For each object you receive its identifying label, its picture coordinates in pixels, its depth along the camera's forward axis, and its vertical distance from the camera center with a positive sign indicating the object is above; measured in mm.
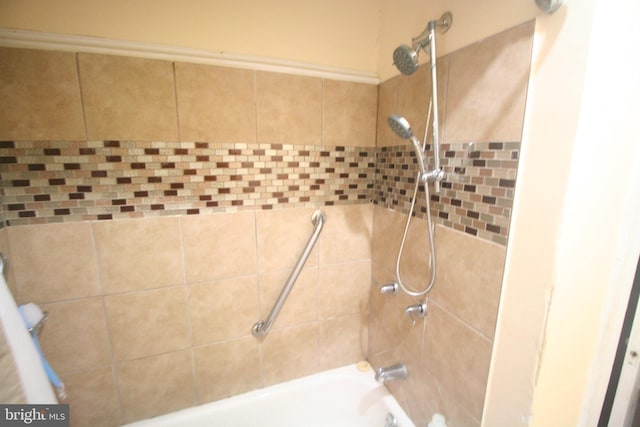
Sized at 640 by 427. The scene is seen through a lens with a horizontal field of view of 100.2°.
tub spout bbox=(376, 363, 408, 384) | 1106 -841
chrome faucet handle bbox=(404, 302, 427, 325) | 973 -514
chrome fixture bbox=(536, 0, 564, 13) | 553 +343
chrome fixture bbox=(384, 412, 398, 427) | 1115 -1041
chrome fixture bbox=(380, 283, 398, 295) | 1090 -479
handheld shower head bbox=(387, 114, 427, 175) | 777 +108
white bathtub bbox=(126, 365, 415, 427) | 1146 -1075
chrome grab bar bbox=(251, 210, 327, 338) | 1146 -445
